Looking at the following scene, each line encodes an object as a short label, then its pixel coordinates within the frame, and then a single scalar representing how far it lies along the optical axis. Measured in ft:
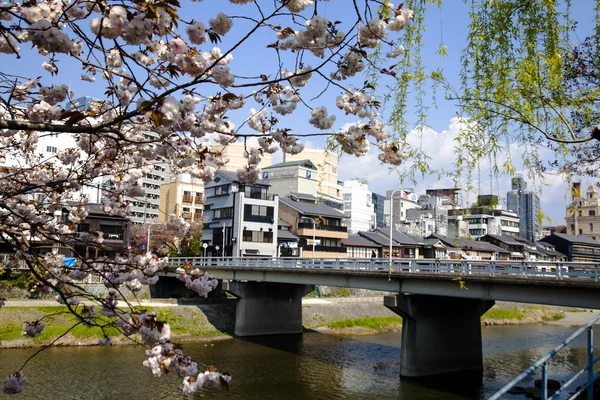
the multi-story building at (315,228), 201.36
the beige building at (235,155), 320.64
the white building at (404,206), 335.79
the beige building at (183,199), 243.19
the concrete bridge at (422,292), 66.23
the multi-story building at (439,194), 384.76
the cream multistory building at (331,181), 323.57
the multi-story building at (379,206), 515.50
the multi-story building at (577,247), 279.28
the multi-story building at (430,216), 319.66
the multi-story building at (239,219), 175.63
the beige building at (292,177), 269.44
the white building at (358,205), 365.81
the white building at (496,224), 322.14
